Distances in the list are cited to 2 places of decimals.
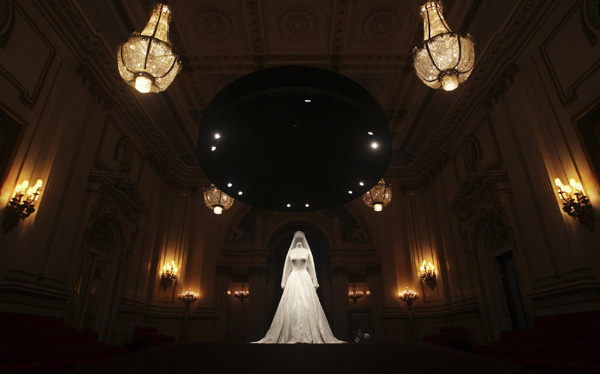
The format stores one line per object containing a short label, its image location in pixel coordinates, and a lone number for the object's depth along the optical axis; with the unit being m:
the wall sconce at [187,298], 10.02
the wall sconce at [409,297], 10.00
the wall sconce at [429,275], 10.04
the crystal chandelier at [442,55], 3.32
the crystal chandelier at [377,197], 6.13
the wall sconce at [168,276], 9.96
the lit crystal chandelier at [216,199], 5.89
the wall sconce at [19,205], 4.94
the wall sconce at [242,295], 12.78
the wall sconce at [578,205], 4.98
